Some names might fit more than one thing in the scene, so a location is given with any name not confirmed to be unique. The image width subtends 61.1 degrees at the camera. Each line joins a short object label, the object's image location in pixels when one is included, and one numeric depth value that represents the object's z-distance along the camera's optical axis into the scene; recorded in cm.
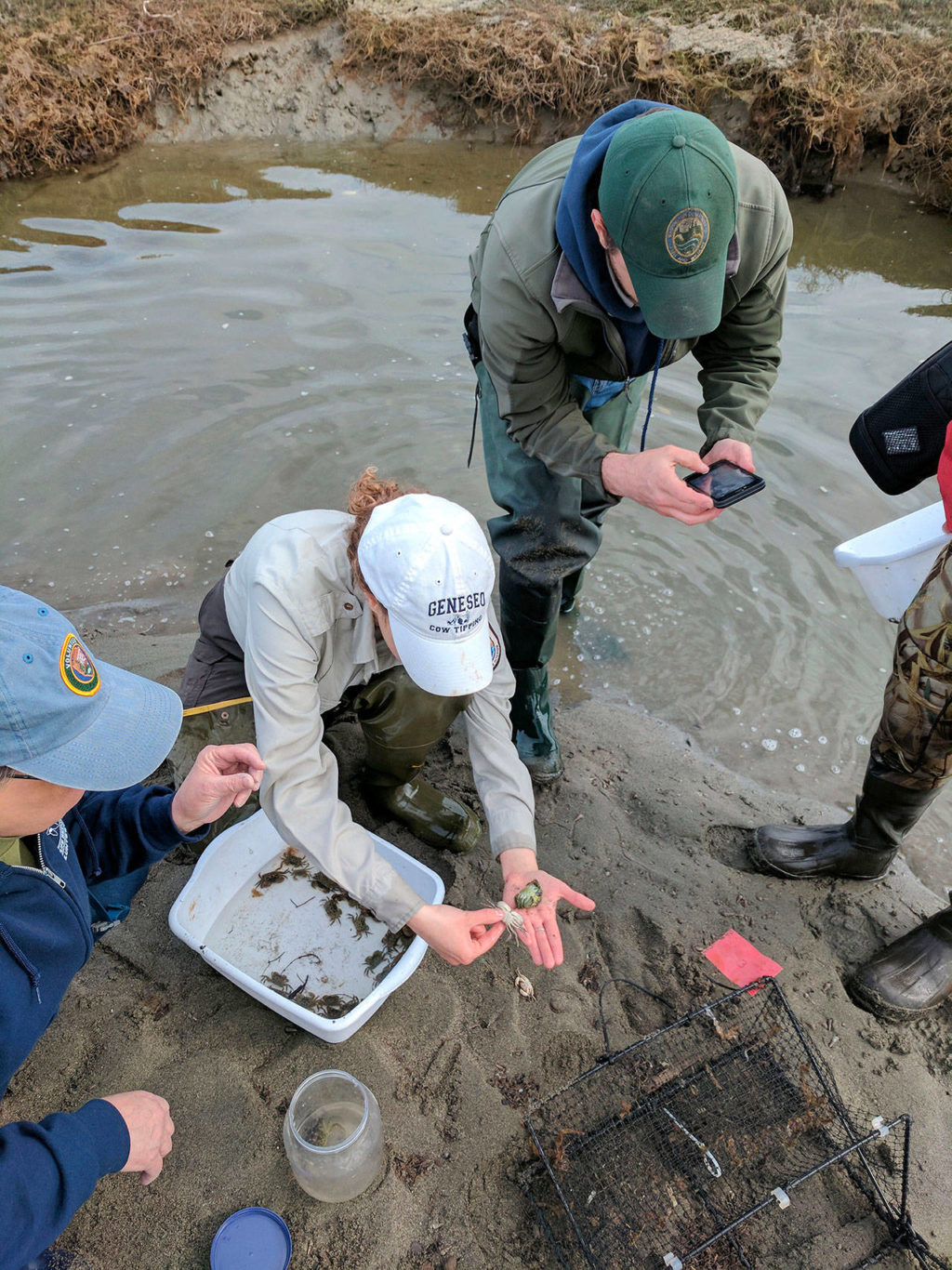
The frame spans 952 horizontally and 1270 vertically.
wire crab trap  175
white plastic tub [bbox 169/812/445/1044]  225
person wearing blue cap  135
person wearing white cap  184
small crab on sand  220
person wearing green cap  186
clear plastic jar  170
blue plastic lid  167
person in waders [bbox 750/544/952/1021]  205
